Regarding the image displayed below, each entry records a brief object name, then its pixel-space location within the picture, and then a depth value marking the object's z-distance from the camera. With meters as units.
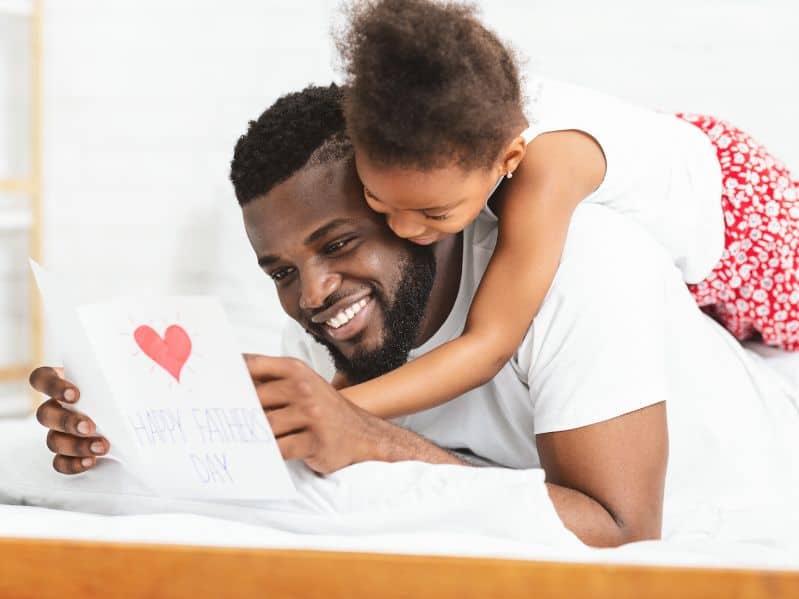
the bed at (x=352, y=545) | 1.17
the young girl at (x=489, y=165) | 1.45
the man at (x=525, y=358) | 1.48
